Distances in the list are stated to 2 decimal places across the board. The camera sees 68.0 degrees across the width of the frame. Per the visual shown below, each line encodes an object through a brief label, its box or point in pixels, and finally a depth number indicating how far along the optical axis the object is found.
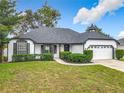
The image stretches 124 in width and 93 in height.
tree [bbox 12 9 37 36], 21.80
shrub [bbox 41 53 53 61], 12.77
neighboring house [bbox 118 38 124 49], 16.42
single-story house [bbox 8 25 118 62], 13.13
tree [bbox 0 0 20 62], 12.17
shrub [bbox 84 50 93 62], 12.06
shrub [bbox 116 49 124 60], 14.12
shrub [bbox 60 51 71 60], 12.74
